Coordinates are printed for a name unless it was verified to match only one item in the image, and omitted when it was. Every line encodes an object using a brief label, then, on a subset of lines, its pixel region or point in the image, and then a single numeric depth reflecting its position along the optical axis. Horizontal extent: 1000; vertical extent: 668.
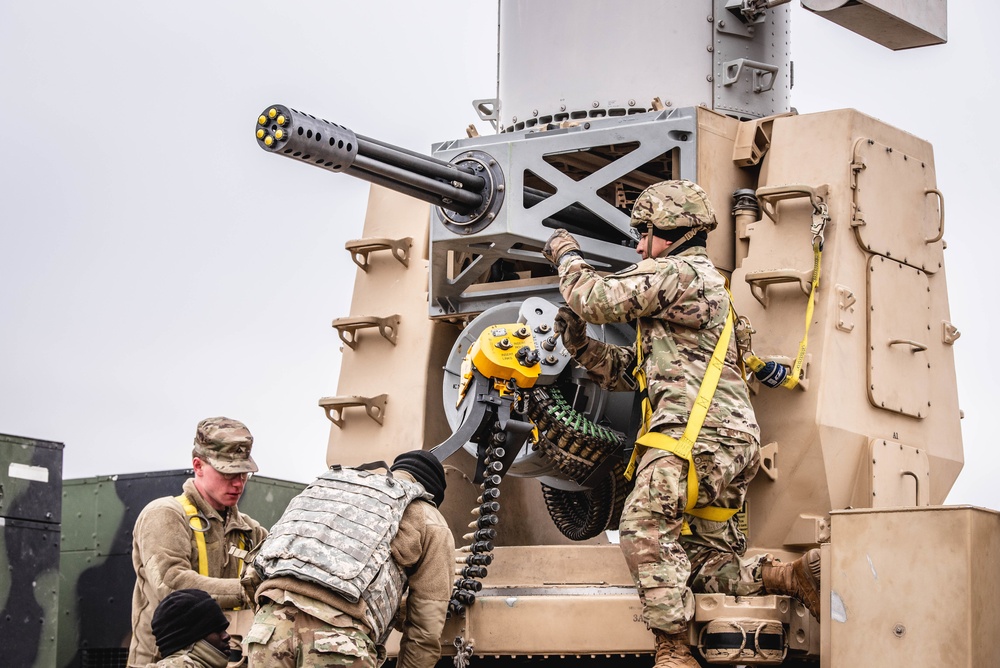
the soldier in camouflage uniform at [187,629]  6.73
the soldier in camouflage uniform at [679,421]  6.86
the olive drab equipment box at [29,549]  8.70
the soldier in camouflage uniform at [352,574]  6.42
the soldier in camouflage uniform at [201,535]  7.36
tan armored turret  7.57
